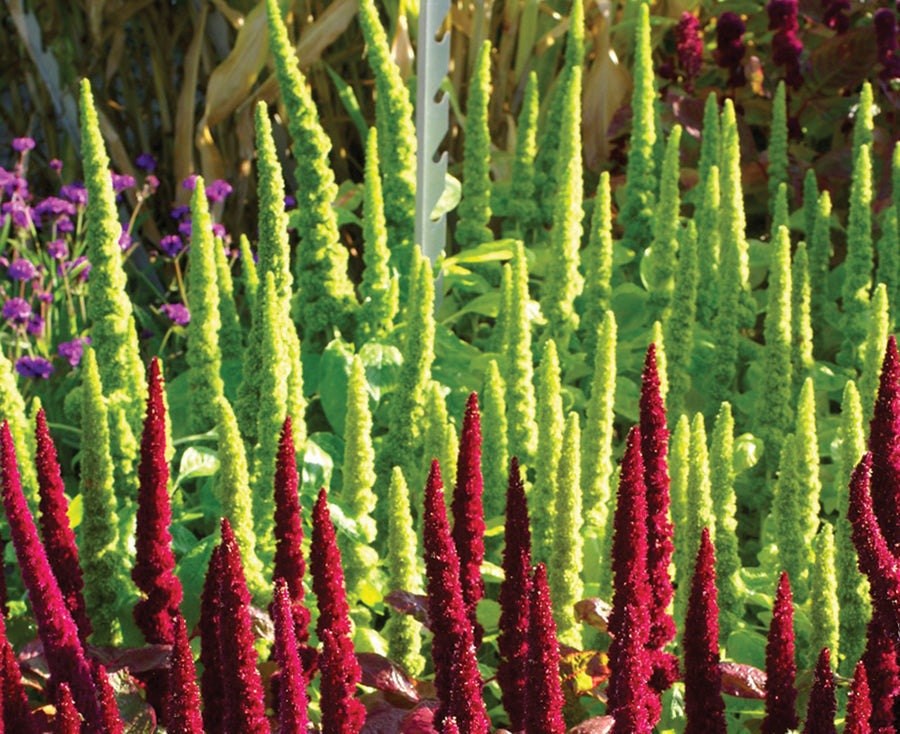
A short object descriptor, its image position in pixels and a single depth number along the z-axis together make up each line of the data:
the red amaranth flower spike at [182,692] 1.88
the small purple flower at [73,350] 5.88
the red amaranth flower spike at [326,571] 2.28
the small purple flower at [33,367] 5.64
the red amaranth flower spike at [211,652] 2.29
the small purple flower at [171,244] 7.14
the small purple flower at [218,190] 6.84
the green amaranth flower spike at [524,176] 5.64
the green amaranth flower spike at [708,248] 4.83
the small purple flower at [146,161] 7.73
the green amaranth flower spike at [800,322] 4.61
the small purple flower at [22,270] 6.31
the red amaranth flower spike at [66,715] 1.80
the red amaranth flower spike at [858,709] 1.85
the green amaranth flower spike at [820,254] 5.21
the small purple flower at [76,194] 7.12
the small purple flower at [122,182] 7.13
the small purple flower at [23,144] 7.34
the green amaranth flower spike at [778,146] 6.03
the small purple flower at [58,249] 6.53
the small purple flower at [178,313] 6.11
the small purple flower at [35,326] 6.40
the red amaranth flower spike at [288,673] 1.87
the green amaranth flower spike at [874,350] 3.41
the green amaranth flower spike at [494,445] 3.41
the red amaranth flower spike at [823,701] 1.97
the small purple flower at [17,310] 5.97
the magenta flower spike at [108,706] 1.85
